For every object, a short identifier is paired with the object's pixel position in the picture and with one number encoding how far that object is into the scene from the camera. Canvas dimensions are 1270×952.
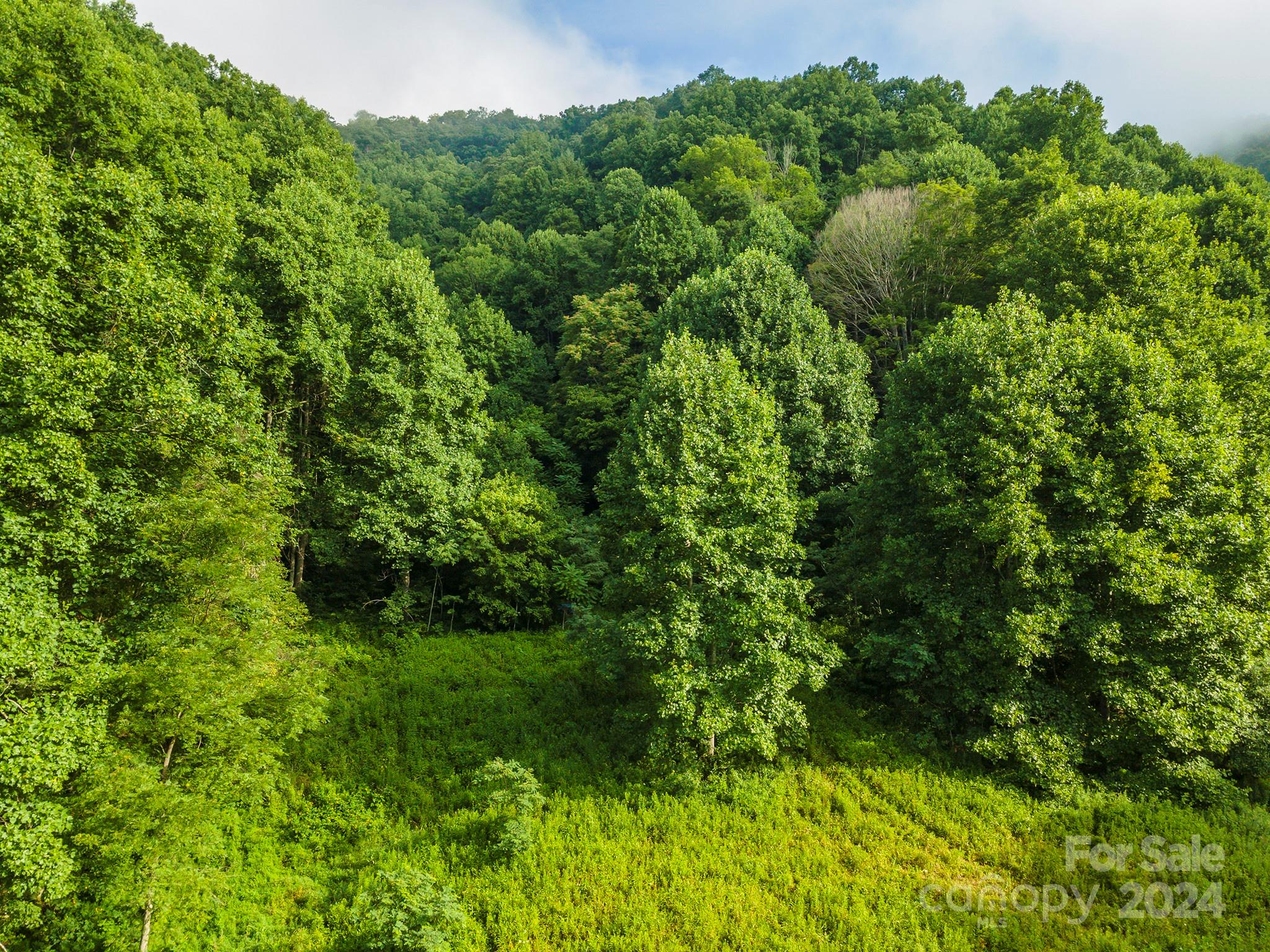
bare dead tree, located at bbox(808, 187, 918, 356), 35.75
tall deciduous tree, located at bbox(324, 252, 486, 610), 24.80
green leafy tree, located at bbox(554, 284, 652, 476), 37.78
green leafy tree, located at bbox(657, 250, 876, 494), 24.78
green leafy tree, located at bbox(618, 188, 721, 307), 42.53
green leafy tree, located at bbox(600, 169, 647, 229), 57.94
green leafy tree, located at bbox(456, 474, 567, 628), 25.84
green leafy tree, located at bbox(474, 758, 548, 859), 14.38
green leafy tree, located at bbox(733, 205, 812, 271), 39.31
